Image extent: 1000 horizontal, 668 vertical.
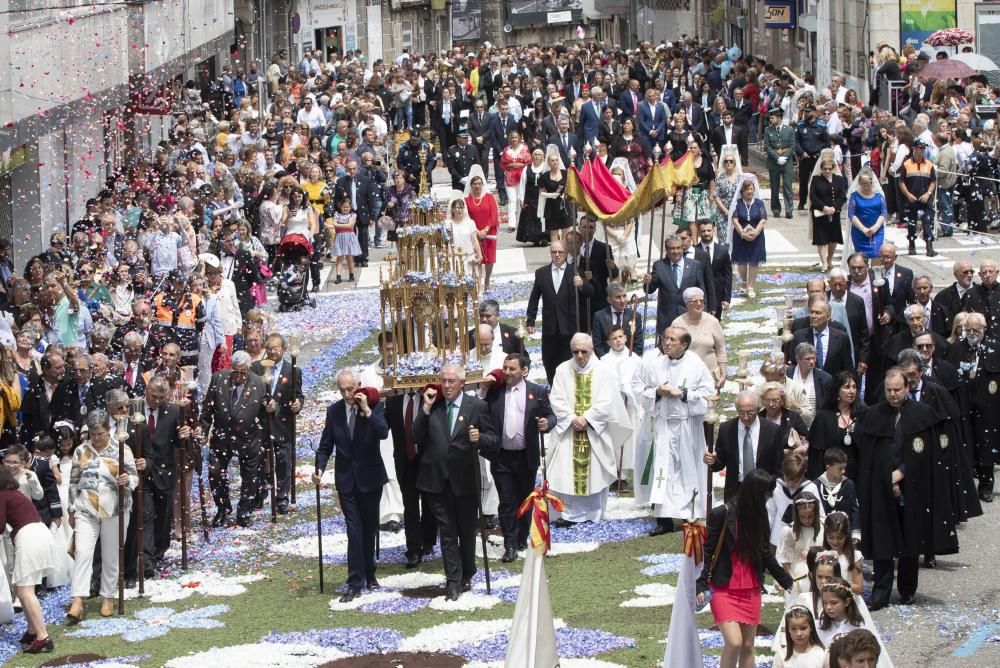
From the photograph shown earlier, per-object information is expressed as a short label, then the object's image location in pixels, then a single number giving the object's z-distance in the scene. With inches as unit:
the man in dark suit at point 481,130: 1382.9
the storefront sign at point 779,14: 1866.4
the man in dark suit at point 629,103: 1474.5
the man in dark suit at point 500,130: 1396.4
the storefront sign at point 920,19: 1518.2
